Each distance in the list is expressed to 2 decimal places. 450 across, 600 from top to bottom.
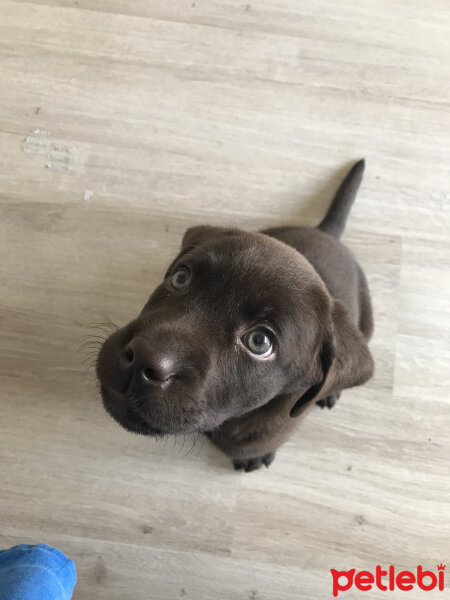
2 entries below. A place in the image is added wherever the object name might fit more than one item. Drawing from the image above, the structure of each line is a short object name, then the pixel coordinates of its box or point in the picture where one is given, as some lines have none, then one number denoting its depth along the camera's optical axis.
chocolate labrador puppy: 0.38
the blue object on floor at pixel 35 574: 0.45
